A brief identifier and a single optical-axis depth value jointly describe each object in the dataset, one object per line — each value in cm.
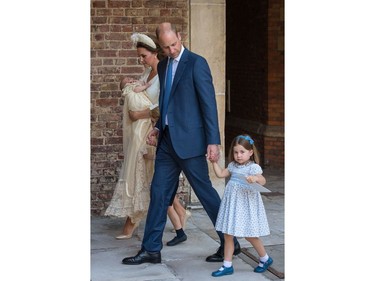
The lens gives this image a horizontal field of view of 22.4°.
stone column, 929
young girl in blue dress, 660
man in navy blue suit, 681
